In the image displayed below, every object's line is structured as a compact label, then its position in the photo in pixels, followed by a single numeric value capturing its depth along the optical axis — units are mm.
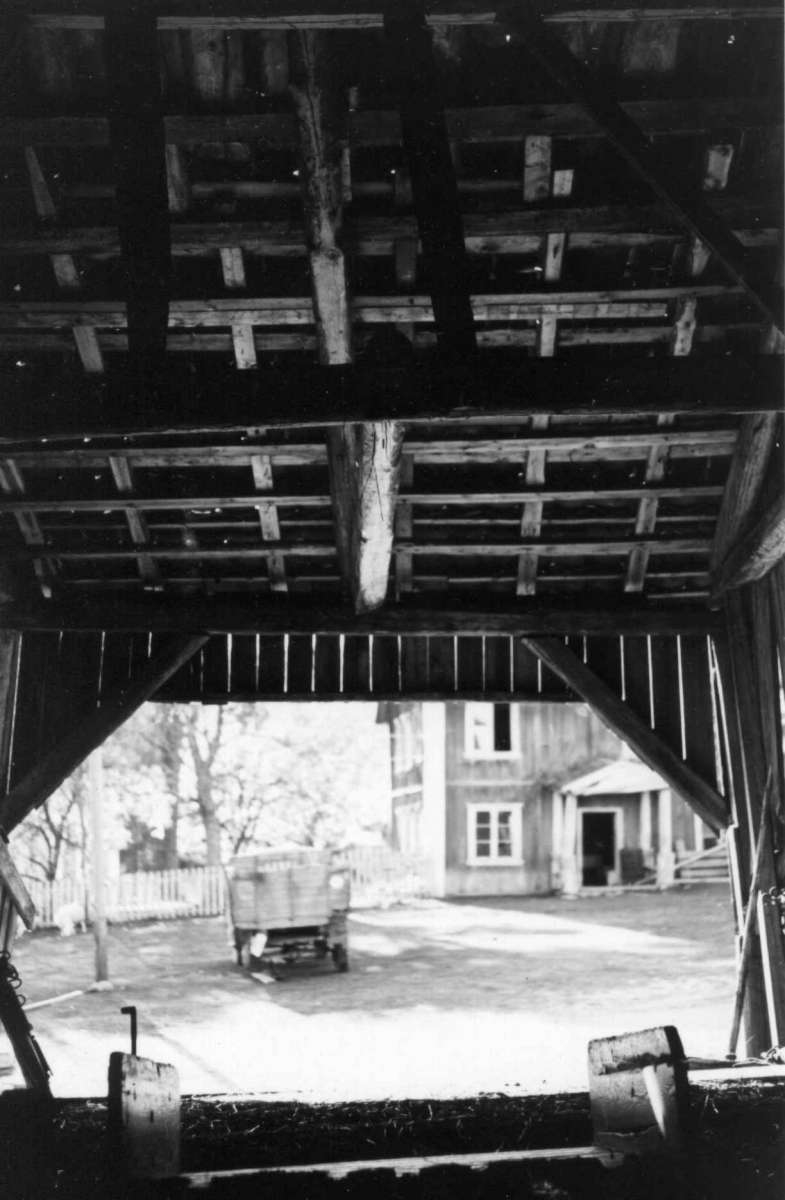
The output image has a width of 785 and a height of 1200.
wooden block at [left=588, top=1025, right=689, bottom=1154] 3436
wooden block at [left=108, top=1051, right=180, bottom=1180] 3408
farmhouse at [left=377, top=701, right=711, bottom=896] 25609
